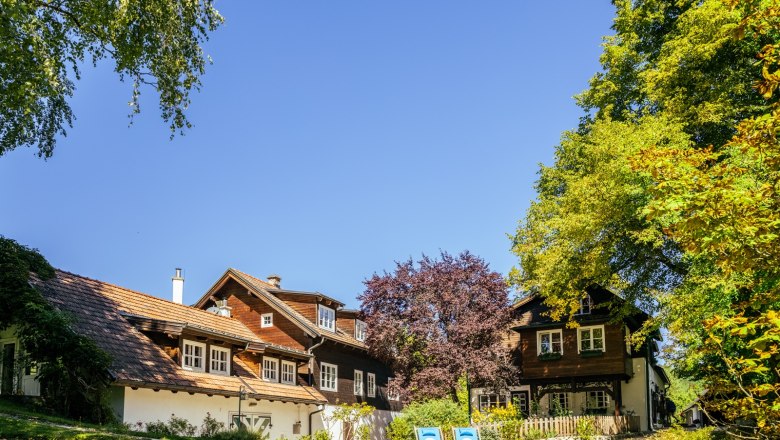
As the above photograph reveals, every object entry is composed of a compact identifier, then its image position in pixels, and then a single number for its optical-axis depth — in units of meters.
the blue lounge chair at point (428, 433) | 23.98
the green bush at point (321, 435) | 25.76
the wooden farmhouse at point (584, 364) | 32.72
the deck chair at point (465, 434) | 23.92
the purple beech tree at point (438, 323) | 31.84
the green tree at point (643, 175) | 21.58
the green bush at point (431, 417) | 30.02
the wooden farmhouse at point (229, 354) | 20.66
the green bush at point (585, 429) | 27.39
